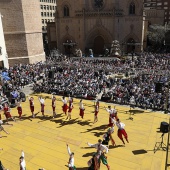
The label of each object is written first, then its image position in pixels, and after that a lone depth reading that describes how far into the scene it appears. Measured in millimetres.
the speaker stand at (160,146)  10504
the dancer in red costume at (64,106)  13890
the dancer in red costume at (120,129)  10398
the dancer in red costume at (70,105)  13587
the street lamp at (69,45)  43625
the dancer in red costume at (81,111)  13250
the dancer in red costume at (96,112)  13091
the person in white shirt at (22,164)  8109
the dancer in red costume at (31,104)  14029
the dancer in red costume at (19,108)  13789
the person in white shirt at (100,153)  8465
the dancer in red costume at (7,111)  13370
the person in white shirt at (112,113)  12039
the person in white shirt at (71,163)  7902
